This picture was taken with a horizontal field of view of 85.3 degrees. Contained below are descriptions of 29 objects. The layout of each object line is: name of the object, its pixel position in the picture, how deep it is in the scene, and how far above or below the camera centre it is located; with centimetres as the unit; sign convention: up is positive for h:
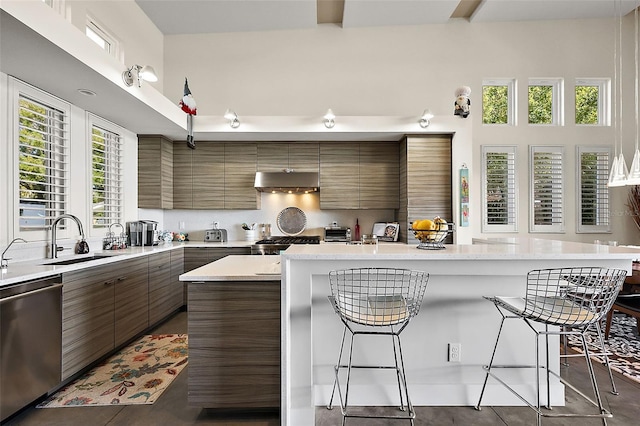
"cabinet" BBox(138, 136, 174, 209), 456 +57
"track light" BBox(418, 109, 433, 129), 422 +117
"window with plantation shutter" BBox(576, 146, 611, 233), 519 +33
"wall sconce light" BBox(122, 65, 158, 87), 286 +119
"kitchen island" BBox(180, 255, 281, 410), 212 -77
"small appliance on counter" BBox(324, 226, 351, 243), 496 -30
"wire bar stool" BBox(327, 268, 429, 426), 186 -52
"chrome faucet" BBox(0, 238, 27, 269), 232 -31
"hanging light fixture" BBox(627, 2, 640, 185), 512 +209
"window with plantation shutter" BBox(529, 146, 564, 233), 519 +38
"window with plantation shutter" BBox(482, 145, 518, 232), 520 +36
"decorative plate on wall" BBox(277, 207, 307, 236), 520 -10
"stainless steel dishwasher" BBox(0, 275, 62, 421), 200 -78
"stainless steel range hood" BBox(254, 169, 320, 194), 475 +47
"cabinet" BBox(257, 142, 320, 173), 489 +82
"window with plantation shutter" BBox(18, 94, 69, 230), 275 +45
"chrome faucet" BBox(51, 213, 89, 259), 292 -17
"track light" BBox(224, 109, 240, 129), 419 +119
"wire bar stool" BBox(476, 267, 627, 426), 186 -52
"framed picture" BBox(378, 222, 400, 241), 481 -26
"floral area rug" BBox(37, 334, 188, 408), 239 -125
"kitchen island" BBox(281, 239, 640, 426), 228 -87
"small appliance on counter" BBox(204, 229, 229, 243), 500 -30
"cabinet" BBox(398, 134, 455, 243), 447 +48
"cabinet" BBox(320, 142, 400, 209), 488 +54
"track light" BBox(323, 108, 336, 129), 423 +117
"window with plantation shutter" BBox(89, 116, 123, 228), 368 +48
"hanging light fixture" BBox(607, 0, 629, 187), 519 +193
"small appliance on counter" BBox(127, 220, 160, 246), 420 -21
